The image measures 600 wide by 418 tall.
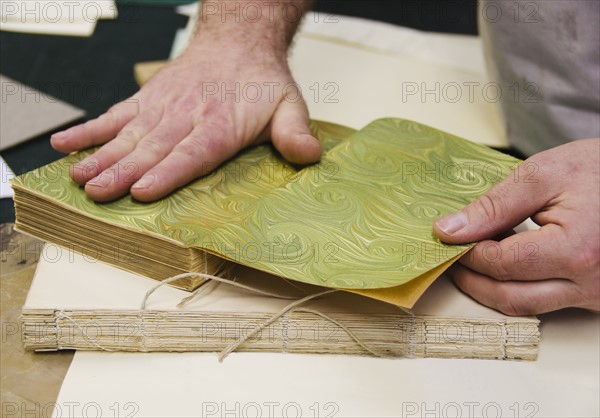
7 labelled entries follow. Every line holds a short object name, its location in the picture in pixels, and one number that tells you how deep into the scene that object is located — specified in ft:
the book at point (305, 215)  2.75
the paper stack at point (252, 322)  2.79
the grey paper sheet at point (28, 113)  4.36
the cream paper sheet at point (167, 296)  2.80
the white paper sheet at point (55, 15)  5.80
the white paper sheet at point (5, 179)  3.92
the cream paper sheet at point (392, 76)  4.74
